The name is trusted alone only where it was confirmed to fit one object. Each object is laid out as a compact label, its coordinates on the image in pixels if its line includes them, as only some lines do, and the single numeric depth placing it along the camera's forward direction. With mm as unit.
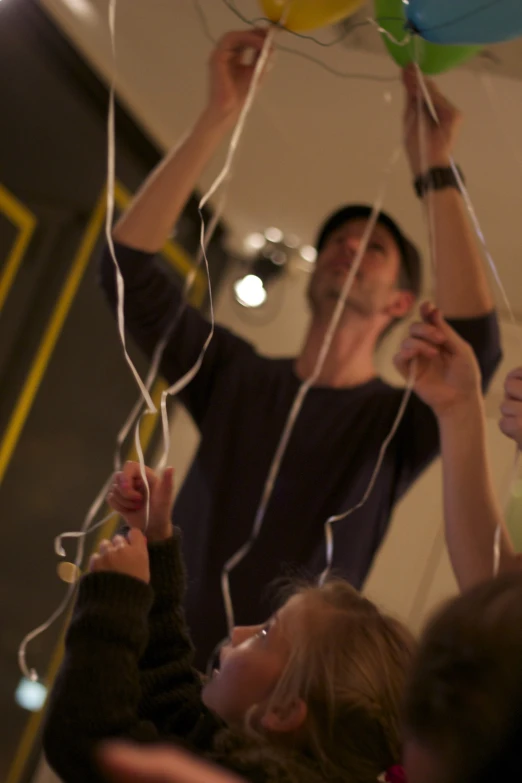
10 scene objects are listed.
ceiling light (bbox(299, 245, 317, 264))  5062
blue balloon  2515
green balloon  2684
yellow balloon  2635
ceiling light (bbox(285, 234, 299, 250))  5011
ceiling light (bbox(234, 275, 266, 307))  5143
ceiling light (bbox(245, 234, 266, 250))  5121
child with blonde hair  2176
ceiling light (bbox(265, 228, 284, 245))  4998
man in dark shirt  2693
